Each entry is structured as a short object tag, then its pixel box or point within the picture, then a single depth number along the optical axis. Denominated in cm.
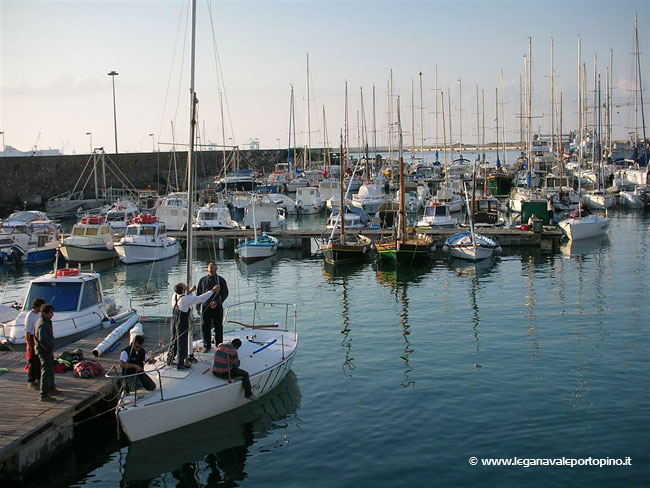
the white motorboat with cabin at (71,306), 1970
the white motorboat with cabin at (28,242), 4172
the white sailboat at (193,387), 1432
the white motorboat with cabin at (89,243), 4194
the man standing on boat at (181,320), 1530
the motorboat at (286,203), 7088
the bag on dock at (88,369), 1606
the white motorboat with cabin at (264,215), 5466
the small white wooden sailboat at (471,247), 3891
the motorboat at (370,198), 6544
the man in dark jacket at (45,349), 1467
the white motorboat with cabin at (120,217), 4775
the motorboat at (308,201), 7006
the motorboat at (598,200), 6353
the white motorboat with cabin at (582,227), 4600
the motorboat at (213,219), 4928
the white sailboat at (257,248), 4131
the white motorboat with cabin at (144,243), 4134
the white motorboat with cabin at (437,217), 4755
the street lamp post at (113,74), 7700
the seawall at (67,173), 7700
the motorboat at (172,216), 5281
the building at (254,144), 13824
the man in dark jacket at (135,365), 1452
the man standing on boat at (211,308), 1648
